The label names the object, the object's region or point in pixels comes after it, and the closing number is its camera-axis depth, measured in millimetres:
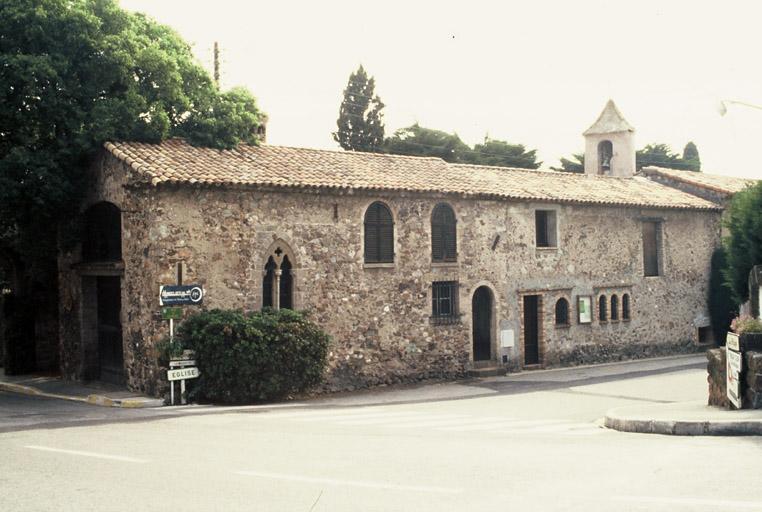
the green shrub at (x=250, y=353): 19438
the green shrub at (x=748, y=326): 14523
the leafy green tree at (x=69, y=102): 20969
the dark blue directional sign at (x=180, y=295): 19609
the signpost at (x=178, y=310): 19281
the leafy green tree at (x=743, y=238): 19172
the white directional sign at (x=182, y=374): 19078
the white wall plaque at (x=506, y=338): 26859
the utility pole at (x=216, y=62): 35219
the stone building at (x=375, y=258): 20797
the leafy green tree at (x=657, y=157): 67312
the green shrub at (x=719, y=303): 33531
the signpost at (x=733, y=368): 14273
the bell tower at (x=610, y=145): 38656
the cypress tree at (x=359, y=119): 54938
